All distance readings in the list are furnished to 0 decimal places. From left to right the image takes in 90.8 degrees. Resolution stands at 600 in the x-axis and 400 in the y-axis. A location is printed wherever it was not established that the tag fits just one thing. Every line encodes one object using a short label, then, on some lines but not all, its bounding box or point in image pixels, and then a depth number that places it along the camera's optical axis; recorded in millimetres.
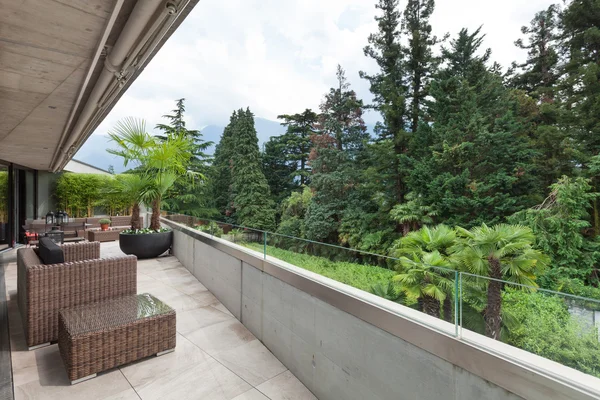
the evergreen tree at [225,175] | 22141
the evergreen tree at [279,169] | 23625
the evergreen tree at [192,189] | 18859
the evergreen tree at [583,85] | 9602
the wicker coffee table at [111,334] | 2359
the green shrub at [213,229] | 4488
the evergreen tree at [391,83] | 13898
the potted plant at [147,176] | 6207
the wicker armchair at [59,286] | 2838
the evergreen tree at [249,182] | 20125
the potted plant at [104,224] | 8942
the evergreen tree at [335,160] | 15719
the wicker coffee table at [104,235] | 8258
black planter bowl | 6180
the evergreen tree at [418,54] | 14133
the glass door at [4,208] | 7891
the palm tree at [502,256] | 2146
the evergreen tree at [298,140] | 23500
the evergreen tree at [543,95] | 10766
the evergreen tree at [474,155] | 11323
